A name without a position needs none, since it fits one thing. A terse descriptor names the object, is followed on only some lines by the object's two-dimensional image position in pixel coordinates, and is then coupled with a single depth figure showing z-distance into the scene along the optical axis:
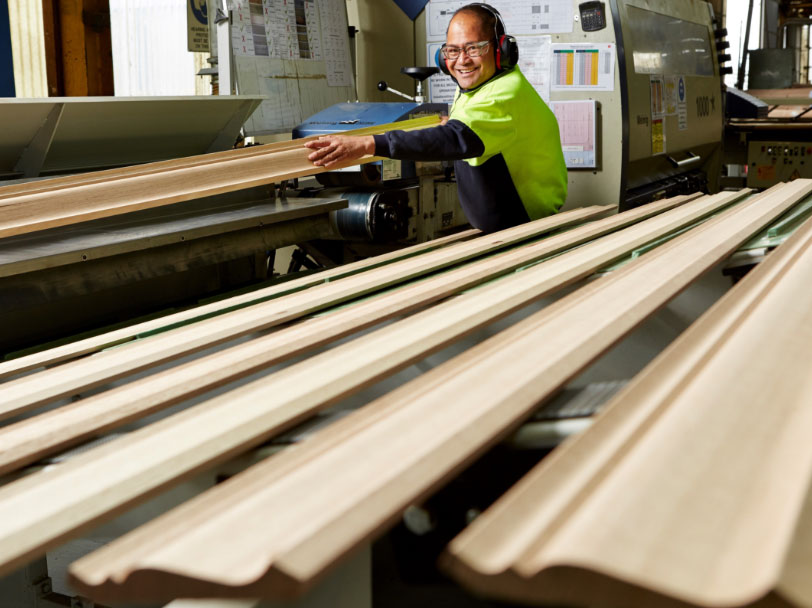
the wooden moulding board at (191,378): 0.70
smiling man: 2.14
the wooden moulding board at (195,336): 0.88
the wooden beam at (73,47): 5.08
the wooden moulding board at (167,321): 1.05
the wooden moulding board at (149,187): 1.63
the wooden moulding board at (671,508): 0.39
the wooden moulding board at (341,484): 0.43
